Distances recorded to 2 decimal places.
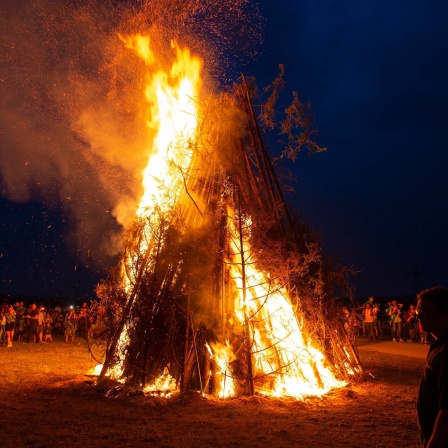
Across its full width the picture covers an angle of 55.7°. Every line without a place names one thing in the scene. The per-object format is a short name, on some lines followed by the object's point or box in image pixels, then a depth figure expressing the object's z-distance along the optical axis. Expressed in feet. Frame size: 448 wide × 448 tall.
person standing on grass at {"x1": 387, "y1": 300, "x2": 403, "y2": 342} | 54.29
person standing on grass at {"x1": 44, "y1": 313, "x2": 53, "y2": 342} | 54.80
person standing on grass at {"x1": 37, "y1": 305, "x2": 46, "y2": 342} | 52.40
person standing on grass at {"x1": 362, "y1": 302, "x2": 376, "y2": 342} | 55.57
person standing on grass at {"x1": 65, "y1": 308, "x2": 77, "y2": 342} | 56.85
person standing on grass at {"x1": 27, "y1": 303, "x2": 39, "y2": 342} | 52.21
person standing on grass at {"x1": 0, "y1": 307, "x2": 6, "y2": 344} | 46.05
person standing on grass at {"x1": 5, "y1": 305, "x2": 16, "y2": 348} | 45.80
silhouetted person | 7.14
